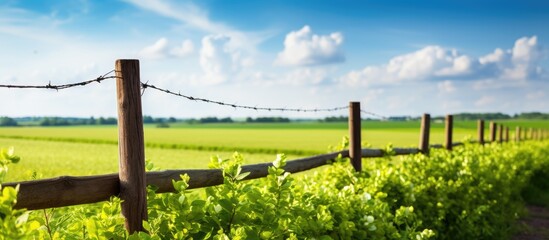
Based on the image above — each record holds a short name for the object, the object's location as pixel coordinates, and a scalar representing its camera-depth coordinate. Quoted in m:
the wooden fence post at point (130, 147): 3.20
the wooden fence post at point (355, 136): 6.99
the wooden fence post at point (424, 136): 9.84
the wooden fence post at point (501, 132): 21.67
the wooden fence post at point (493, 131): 18.80
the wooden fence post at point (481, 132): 16.39
